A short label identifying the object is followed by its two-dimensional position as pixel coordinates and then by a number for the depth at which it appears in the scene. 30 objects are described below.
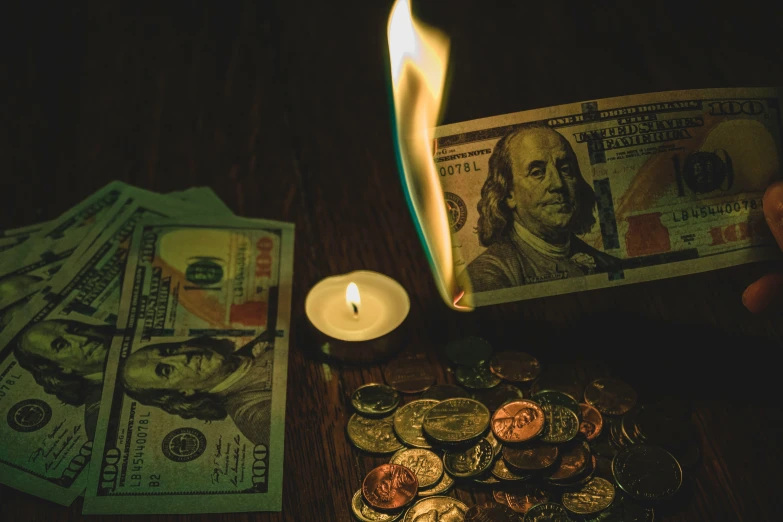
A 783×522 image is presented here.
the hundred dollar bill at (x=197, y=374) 0.55
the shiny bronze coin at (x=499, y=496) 0.55
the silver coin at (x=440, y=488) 0.55
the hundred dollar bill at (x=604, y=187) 0.60
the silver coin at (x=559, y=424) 0.56
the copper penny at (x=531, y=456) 0.55
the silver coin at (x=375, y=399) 0.57
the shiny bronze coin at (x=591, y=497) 0.54
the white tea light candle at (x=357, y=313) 0.58
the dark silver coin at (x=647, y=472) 0.54
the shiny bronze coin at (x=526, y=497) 0.55
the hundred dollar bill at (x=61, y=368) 0.56
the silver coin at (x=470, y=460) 0.55
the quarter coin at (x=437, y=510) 0.54
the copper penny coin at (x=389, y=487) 0.54
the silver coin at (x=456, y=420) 0.56
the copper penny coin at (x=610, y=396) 0.57
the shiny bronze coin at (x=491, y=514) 0.54
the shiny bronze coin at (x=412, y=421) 0.56
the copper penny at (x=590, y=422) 0.56
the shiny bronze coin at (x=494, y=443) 0.56
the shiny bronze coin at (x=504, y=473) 0.55
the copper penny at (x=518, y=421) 0.56
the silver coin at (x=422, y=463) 0.55
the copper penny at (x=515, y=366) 0.58
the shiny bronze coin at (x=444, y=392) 0.58
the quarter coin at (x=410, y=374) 0.58
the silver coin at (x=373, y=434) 0.56
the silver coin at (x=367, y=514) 0.54
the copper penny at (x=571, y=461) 0.55
